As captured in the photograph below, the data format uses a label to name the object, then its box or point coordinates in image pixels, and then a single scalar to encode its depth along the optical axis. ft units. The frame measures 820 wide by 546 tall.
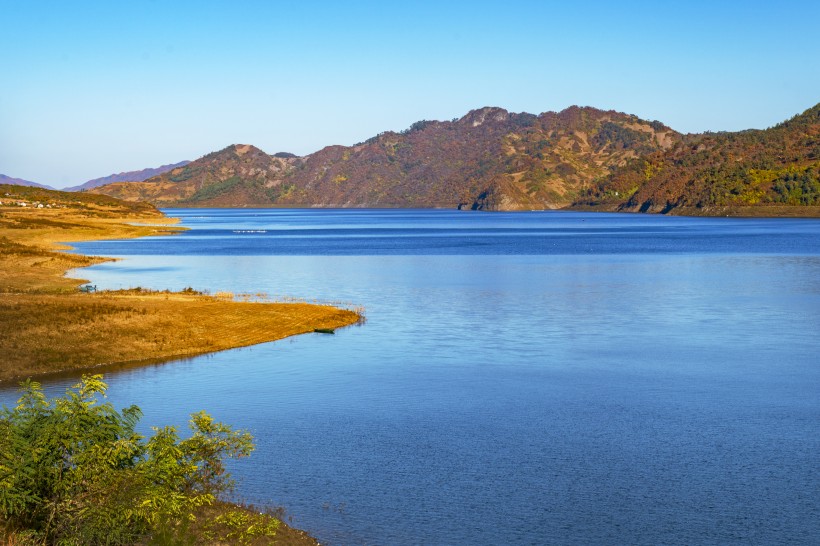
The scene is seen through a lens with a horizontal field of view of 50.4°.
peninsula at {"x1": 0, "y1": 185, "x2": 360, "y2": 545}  173.17
